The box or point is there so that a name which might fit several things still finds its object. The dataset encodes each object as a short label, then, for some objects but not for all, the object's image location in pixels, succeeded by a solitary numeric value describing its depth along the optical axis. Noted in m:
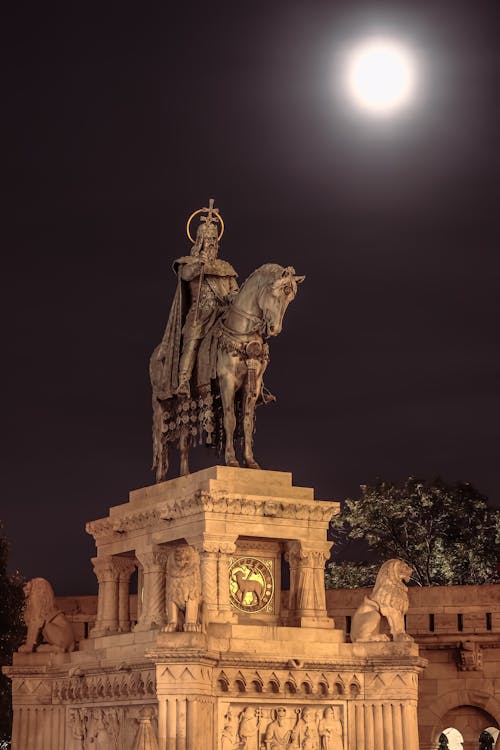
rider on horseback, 32.44
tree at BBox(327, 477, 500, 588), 52.88
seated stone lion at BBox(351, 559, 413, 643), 31.34
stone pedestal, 29.08
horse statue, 31.23
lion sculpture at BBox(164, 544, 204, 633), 29.05
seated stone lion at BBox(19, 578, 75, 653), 34.09
